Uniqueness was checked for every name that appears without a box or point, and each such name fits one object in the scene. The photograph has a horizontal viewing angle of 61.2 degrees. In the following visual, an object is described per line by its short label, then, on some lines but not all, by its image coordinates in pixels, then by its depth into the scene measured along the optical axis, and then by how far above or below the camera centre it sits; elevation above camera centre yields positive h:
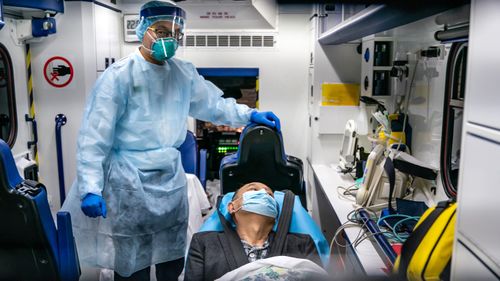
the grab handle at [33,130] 3.60 -0.38
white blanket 1.31 -0.62
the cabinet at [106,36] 3.75 +0.46
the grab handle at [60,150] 3.66 -0.56
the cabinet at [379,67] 3.19 +0.15
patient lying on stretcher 1.82 -0.71
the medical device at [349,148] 3.32 -0.50
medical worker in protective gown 2.03 -0.35
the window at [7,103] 3.37 -0.14
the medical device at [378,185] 2.43 -0.57
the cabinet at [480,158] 0.72 -0.14
